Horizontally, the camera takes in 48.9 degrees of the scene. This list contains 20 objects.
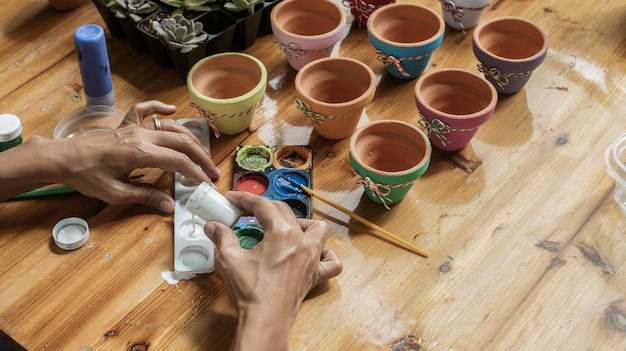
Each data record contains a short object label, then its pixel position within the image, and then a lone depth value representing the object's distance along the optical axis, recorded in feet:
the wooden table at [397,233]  3.04
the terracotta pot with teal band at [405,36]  3.99
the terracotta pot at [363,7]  4.40
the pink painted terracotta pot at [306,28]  4.03
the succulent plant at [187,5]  4.12
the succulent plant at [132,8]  4.12
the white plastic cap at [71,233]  3.28
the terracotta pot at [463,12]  4.34
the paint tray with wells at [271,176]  3.37
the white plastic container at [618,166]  3.51
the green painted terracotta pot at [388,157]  3.33
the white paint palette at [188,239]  3.24
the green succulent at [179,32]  3.92
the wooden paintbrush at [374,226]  3.33
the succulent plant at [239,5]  4.11
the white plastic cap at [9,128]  3.60
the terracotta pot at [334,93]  3.62
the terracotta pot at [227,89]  3.67
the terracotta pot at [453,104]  3.58
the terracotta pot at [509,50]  3.91
